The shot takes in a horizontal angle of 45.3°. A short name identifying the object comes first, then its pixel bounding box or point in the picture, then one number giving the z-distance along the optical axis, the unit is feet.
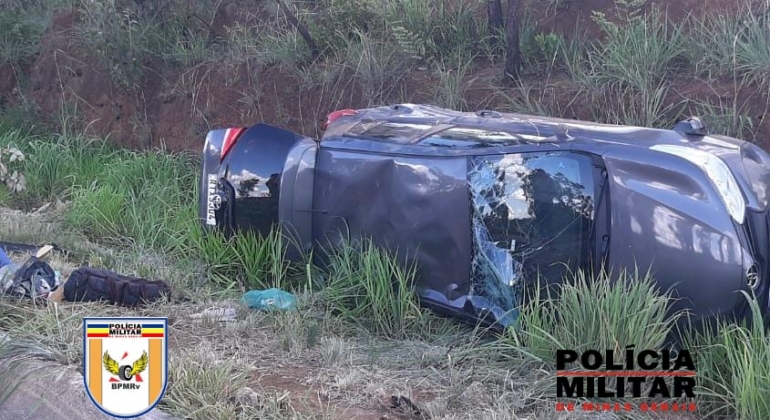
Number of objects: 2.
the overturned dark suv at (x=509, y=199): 14.25
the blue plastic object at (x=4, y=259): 19.26
